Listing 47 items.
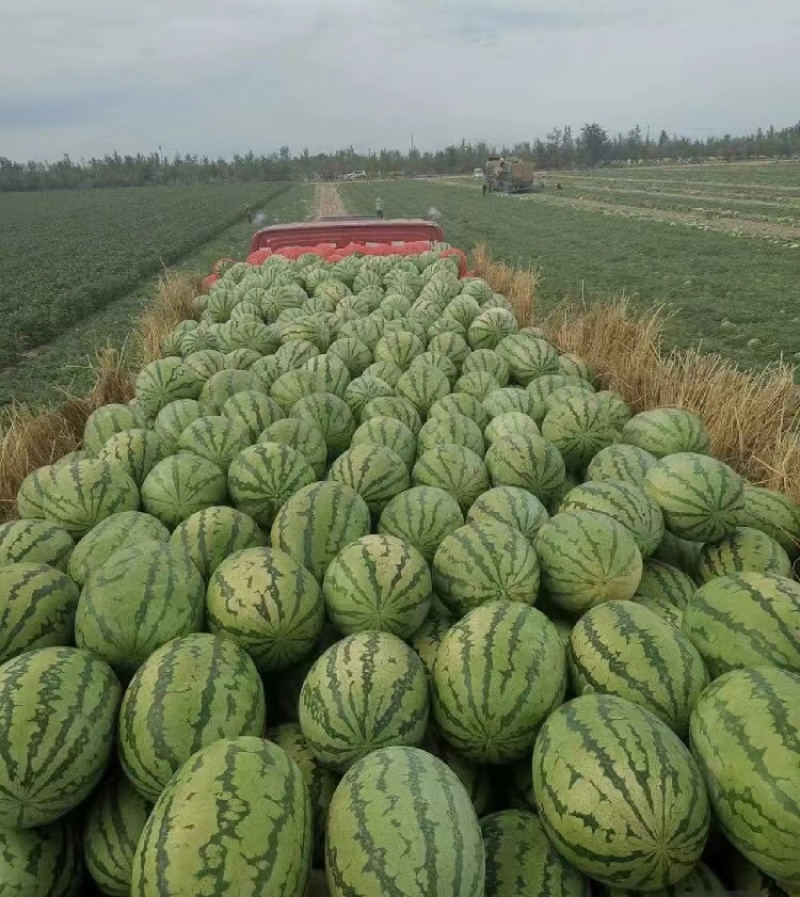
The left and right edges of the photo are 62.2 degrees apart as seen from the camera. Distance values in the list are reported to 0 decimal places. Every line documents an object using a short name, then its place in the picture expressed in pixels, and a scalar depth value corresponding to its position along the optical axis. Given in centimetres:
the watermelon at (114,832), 147
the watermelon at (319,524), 219
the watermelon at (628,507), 228
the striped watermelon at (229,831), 120
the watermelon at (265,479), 253
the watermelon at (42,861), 139
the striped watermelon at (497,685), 161
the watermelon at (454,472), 270
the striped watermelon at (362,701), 156
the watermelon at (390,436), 301
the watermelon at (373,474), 262
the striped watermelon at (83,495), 244
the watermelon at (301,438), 289
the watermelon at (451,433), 303
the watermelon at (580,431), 307
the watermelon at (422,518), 233
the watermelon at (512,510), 238
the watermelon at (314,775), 153
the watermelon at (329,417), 320
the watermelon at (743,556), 224
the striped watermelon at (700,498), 232
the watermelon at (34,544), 215
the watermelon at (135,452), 282
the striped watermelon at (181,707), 149
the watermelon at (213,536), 217
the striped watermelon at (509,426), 305
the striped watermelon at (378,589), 192
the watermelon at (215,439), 284
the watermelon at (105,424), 325
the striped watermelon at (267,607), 182
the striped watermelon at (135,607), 175
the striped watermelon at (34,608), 178
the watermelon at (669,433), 296
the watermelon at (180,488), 251
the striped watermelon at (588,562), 201
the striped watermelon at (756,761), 131
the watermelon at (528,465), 271
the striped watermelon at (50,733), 142
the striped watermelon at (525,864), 140
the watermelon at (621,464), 268
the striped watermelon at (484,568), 201
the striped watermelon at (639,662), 163
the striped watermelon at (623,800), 132
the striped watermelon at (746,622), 170
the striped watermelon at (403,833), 123
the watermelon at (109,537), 212
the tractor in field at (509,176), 4784
